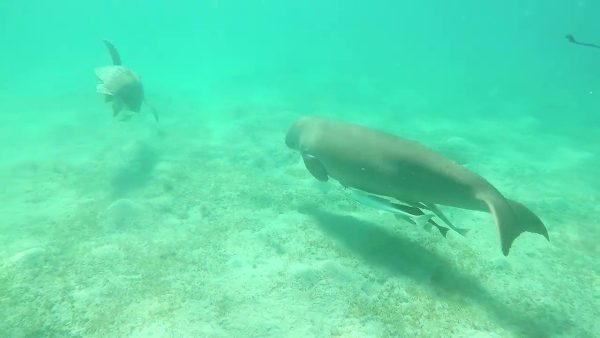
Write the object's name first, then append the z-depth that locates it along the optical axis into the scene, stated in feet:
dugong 16.47
